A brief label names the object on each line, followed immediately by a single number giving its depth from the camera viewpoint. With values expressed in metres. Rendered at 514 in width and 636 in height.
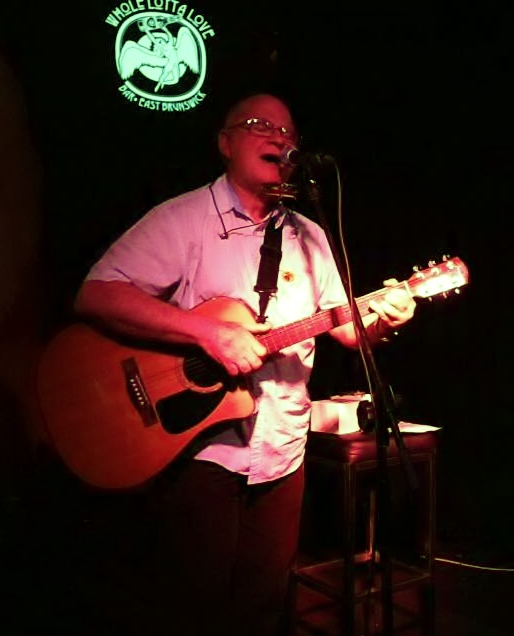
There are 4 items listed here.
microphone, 1.46
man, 1.71
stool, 2.25
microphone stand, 1.31
